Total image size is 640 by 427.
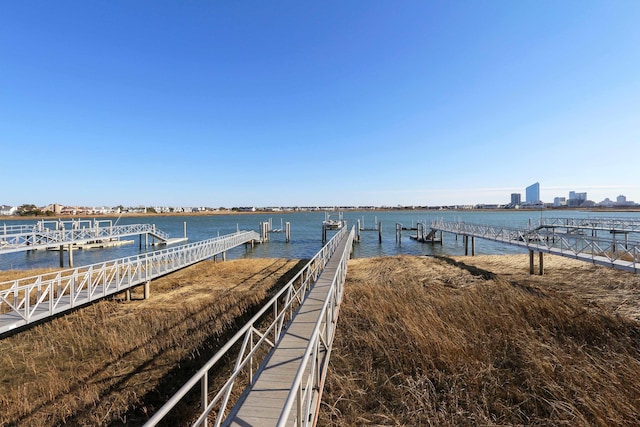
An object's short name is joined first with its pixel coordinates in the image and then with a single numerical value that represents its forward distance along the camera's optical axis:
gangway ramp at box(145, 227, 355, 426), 3.67
